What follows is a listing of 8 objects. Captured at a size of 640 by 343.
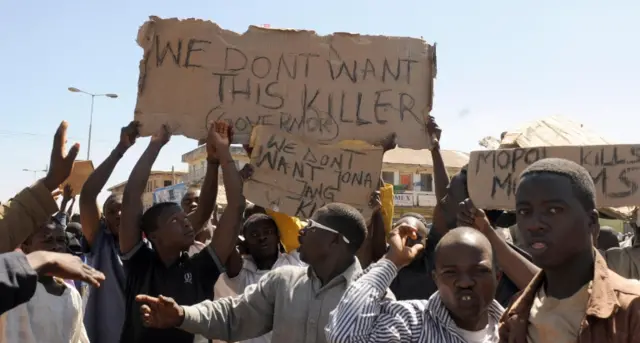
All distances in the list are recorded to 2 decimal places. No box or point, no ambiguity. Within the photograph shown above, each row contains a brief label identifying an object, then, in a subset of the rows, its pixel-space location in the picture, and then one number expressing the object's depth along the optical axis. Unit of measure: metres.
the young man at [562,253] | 1.97
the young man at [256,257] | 4.76
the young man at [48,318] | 3.60
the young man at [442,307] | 2.54
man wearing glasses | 3.16
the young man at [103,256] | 4.12
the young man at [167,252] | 3.75
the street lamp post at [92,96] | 25.89
